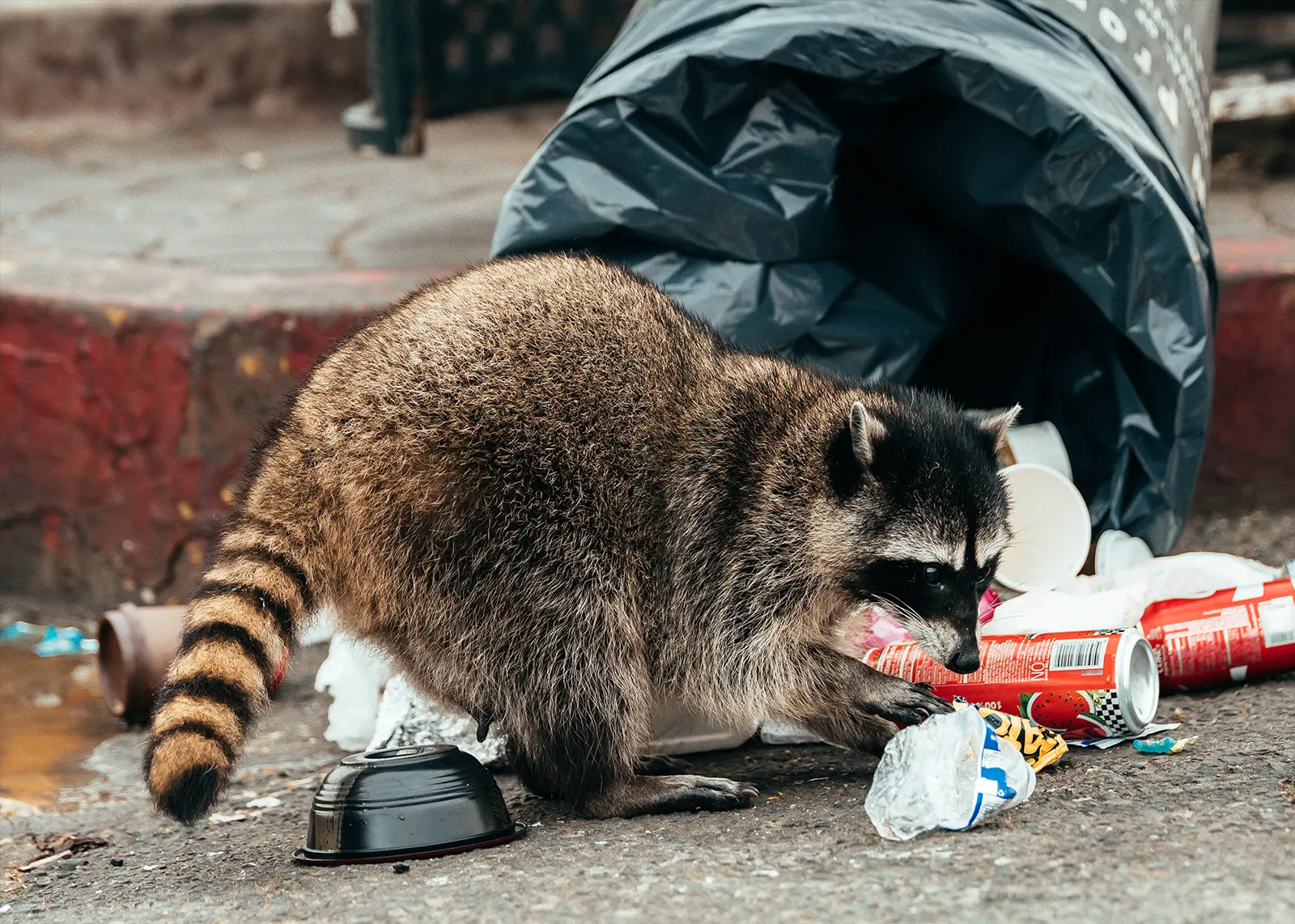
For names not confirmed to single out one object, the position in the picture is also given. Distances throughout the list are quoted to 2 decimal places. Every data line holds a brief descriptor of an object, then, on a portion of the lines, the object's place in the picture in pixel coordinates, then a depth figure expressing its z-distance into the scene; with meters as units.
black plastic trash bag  6.67
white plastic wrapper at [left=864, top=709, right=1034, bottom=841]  4.82
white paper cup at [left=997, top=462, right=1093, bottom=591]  6.92
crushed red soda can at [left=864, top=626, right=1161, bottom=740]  5.57
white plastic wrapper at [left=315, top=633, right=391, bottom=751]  7.02
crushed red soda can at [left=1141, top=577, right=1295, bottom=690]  6.13
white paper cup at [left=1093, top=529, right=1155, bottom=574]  7.05
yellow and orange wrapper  5.36
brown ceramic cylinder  7.23
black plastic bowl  5.15
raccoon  5.39
